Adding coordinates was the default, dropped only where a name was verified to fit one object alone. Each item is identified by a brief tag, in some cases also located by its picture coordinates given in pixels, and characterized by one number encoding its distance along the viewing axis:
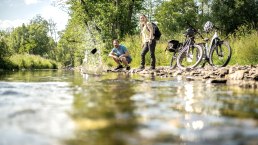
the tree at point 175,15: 37.30
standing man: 7.72
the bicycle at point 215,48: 6.88
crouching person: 8.78
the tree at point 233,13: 26.72
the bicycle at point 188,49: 7.21
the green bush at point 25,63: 17.27
